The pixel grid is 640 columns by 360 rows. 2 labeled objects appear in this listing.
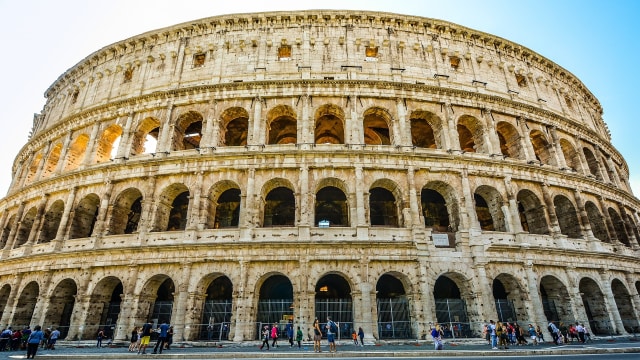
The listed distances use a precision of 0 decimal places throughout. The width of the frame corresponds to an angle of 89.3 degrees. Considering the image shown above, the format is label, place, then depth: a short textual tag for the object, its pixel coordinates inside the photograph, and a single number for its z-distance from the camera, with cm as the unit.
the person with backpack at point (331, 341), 1155
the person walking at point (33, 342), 1058
